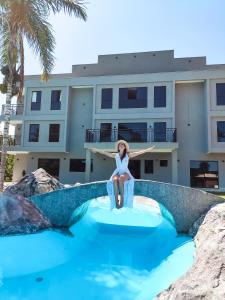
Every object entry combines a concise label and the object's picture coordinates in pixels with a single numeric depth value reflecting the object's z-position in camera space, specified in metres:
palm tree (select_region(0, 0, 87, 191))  9.31
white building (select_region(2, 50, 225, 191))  15.86
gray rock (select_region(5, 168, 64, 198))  9.43
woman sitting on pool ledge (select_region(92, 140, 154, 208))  6.12
